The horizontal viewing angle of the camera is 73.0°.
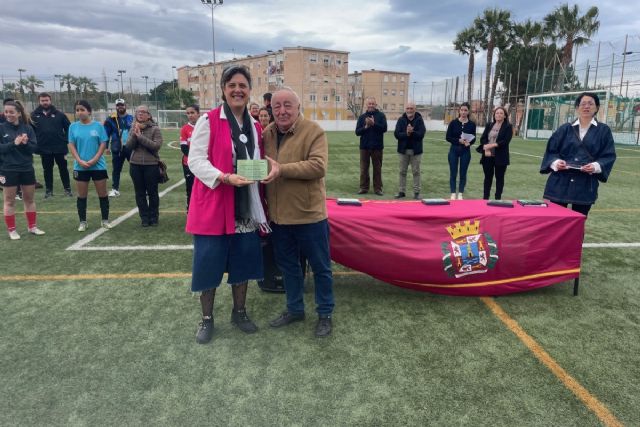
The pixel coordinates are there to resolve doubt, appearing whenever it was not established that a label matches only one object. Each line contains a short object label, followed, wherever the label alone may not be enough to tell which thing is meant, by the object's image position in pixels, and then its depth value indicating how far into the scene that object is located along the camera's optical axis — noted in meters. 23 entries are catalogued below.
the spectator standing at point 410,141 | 8.35
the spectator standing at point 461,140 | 7.98
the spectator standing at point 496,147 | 7.32
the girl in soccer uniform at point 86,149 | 6.00
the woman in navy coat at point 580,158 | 4.28
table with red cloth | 3.95
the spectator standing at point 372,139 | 8.82
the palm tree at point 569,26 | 36.91
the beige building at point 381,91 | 56.97
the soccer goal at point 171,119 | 46.97
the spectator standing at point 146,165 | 6.55
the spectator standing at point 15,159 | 5.55
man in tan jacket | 3.05
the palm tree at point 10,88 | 40.19
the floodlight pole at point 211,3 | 37.81
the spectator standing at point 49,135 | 8.57
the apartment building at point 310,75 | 58.09
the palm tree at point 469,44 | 40.51
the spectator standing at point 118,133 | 8.38
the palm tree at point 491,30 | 38.53
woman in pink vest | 2.95
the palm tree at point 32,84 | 40.09
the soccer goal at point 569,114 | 25.06
